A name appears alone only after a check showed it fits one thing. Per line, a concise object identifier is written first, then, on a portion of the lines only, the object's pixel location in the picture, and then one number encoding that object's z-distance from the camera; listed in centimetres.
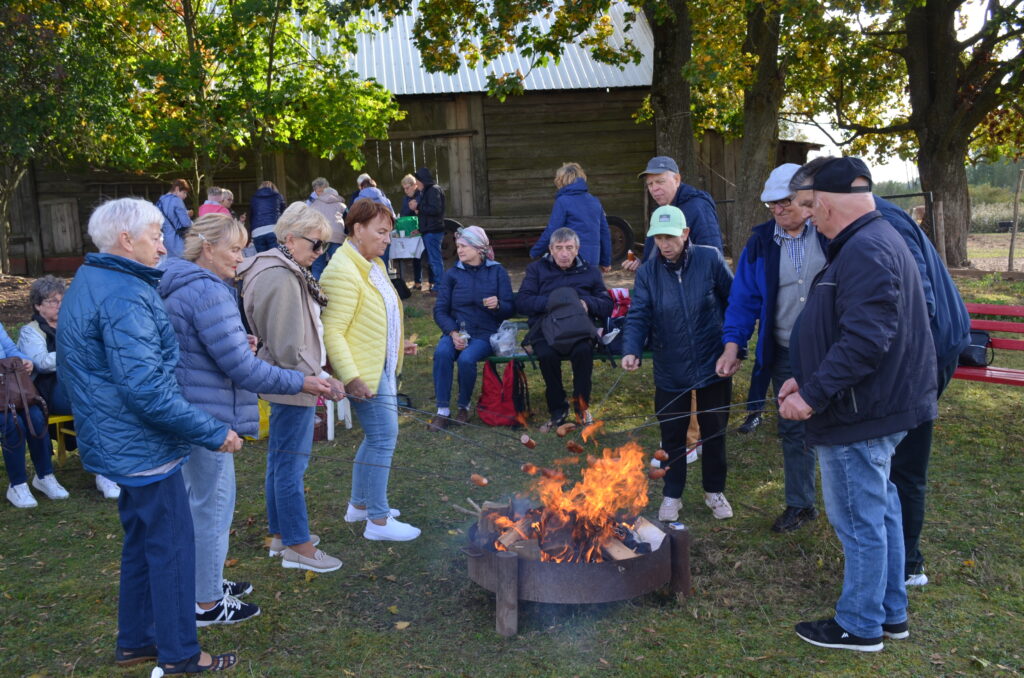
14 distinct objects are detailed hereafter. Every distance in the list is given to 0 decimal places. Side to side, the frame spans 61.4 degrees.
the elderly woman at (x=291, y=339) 436
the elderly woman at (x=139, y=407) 323
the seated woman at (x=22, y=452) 586
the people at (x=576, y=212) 877
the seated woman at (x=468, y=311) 771
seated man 738
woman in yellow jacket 474
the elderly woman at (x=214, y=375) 374
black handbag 587
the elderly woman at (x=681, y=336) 516
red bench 618
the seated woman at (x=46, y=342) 614
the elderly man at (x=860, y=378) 343
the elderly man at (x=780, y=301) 485
